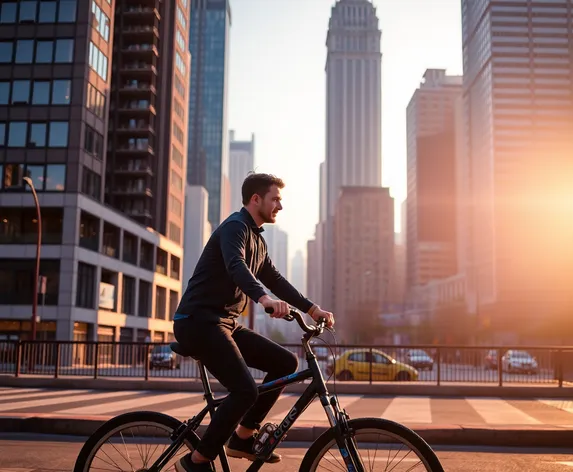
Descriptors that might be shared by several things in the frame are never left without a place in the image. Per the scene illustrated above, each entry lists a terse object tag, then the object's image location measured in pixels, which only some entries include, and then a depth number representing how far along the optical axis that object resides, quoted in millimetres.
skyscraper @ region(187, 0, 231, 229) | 181000
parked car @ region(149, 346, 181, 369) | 16888
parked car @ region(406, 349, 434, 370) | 16767
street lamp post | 31328
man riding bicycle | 3773
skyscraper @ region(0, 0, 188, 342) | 43625
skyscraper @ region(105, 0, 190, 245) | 61812
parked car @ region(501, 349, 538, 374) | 16391
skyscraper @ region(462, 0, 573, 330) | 120812
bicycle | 3506
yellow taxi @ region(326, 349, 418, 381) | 16688
